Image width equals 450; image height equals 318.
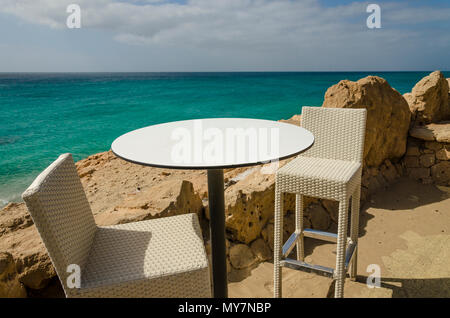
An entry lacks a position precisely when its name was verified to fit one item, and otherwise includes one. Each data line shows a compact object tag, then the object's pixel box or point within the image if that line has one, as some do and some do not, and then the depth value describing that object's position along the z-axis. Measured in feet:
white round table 4.23
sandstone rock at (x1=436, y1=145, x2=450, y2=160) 12.35
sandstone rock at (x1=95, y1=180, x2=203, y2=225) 6.84
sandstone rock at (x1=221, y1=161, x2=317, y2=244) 8.12
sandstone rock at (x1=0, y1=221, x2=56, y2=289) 5.58
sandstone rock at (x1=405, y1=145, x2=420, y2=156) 12.99
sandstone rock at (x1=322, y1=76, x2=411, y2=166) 11.51
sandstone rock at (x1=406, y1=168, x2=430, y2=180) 12.59
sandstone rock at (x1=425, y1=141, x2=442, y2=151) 12.55
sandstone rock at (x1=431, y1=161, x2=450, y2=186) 12.26
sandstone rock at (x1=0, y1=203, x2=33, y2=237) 9.29
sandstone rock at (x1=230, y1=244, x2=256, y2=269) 7.84
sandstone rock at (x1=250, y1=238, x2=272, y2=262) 8.13
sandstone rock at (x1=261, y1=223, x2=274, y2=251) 8.56
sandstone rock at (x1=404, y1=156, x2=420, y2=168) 12.87
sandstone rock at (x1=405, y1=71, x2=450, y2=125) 13.67
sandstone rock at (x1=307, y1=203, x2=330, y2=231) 9.72
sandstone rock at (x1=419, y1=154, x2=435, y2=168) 12.53
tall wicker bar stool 5.76
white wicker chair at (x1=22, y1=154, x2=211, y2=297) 3.73
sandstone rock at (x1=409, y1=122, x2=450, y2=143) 12.36
